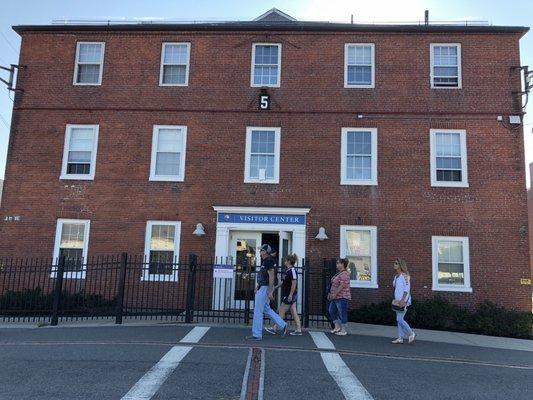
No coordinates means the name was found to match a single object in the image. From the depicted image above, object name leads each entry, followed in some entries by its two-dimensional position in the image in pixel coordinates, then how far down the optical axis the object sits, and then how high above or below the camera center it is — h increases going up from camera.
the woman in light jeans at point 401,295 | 10.16 -0.46
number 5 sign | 16.08 +5.28
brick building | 15.22 +3.73
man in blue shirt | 9.91 -0.56
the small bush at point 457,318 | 13.74 -1.23
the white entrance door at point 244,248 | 15.44 +0.57
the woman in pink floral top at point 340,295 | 11.17 -0.57
